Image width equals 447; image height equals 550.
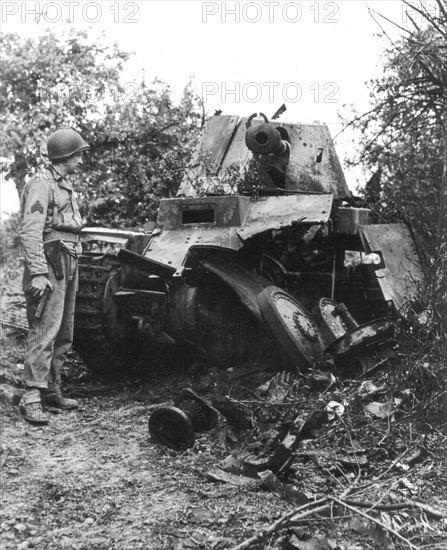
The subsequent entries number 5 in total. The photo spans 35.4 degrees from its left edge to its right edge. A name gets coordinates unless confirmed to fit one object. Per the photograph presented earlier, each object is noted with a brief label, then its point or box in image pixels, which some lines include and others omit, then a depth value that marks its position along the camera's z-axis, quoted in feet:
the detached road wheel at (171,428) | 14.33
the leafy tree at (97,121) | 44.88
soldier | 15.96
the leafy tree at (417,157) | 20.97
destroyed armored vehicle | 18.62
